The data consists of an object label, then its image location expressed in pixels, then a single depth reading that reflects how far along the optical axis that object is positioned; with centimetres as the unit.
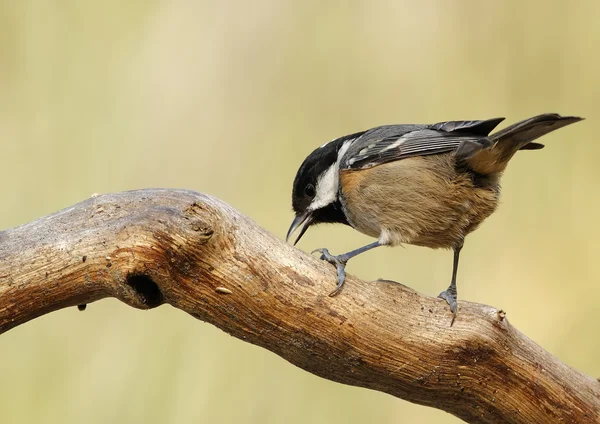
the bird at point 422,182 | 602
